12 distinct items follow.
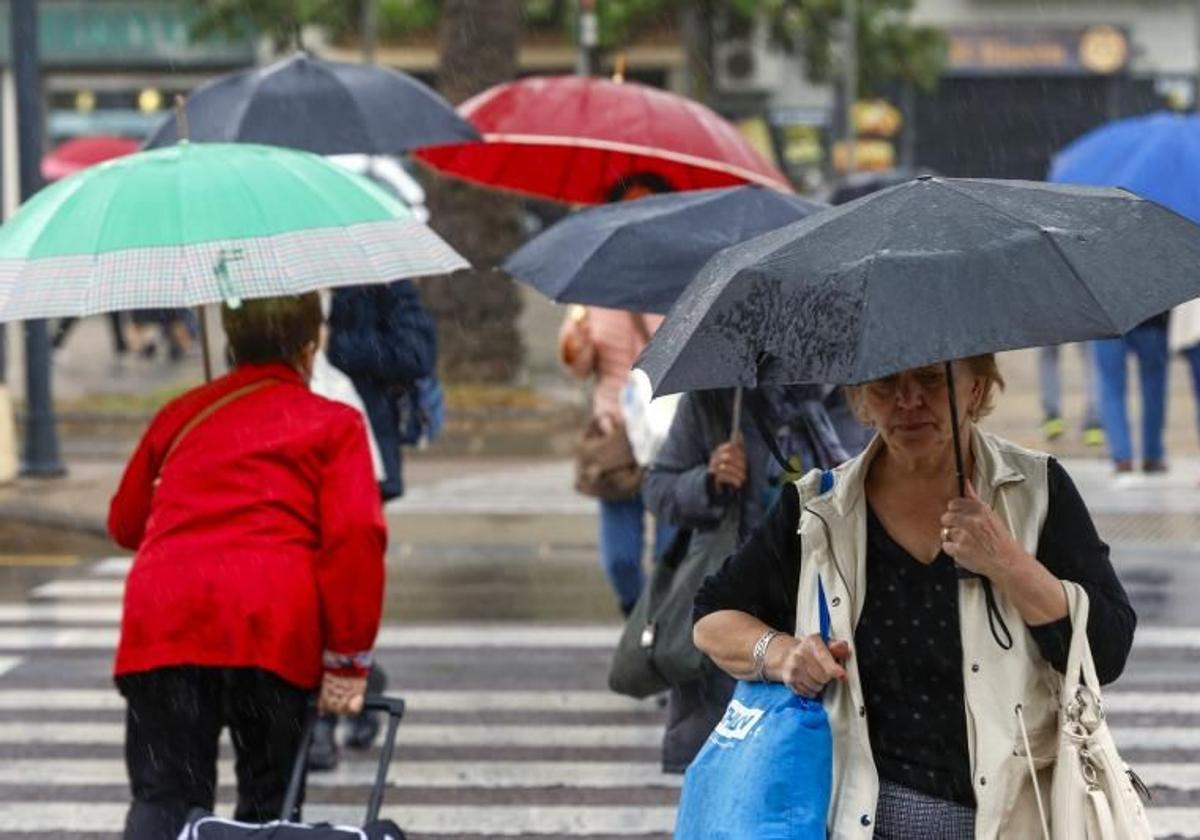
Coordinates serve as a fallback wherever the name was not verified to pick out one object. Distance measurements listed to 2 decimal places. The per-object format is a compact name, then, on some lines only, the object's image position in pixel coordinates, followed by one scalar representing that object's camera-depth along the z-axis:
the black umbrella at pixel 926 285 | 6.65
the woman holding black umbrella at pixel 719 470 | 11.34
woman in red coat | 9.64
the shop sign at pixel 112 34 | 83.87
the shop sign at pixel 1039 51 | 98.50
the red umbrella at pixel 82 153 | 49.28
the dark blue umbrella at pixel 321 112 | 15.73
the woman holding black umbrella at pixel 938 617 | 7.02
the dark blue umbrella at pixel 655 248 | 11.99
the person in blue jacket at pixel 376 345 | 15.06
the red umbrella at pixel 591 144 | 16.75
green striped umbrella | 10.25
